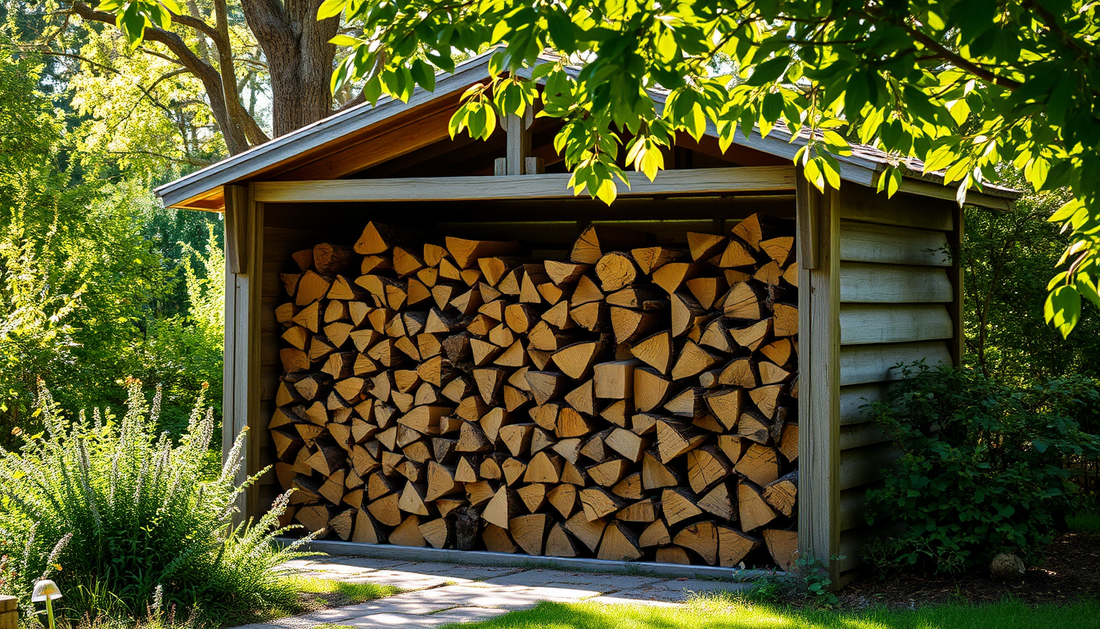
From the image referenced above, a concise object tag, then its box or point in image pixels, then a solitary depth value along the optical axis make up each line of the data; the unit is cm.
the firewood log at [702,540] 525
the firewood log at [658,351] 536
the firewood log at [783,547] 501
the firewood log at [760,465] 508
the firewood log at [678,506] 525
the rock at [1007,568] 490
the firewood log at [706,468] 520
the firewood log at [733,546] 511
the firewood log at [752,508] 505
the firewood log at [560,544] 565
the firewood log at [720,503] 518
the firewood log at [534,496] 569
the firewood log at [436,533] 594
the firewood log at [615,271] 547
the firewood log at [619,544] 545
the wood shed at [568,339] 502
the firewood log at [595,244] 559
